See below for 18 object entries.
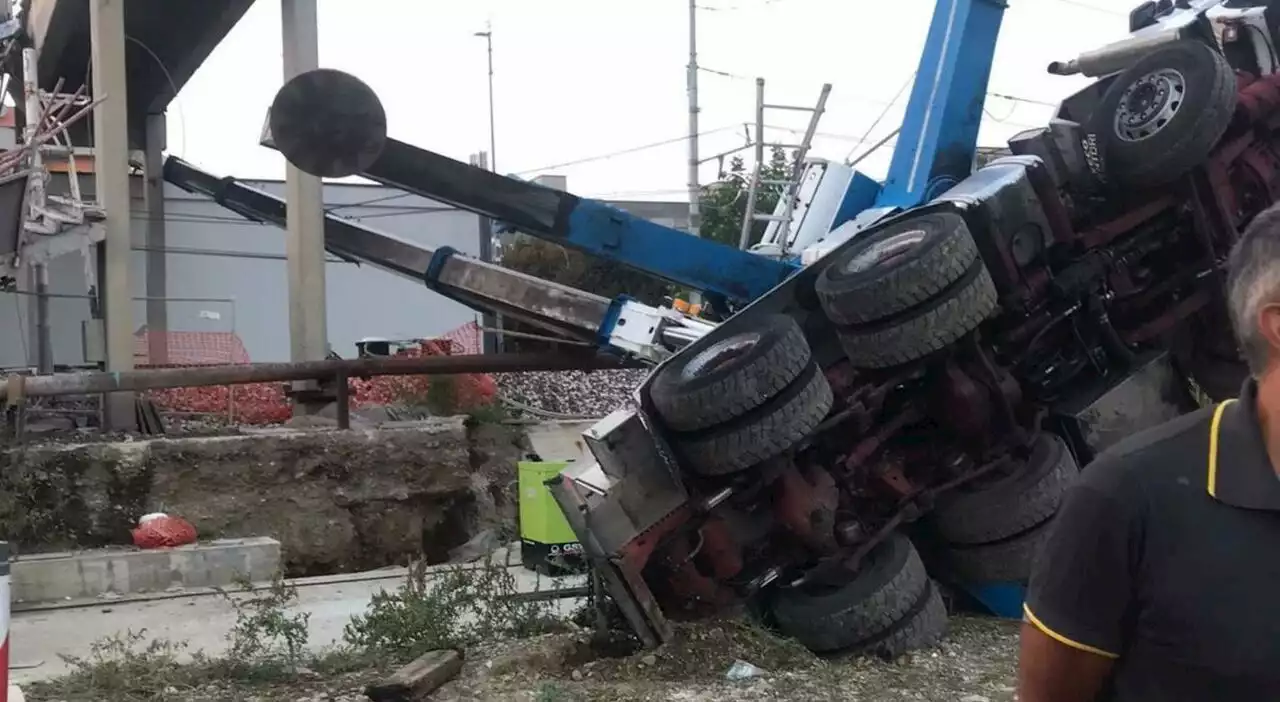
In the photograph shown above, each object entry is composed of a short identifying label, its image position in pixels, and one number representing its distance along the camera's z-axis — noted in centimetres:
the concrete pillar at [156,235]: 1595
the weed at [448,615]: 517
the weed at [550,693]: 428
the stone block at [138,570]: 705
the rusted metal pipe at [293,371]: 708
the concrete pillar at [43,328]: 1112
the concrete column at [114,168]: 1010
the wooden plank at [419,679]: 439
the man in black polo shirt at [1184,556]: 159
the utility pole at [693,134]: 2647
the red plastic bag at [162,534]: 762
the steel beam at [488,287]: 667
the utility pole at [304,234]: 980
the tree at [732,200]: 2692
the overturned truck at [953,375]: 499
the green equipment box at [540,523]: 743
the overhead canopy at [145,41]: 1288
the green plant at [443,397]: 1107
